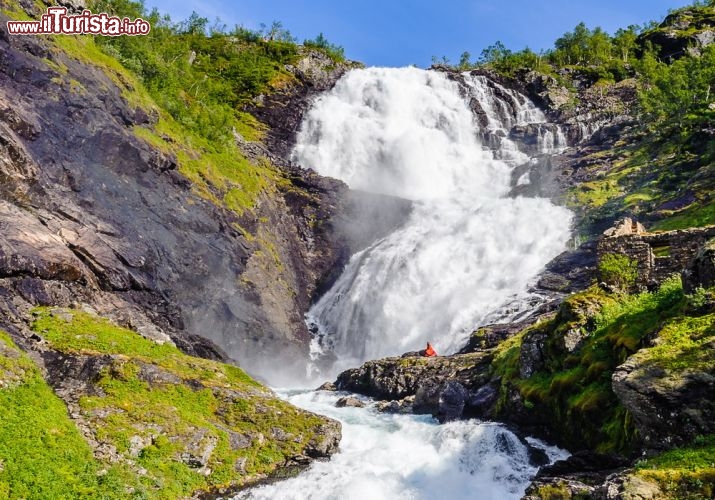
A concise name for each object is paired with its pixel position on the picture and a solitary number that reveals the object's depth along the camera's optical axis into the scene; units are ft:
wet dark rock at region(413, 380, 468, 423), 73.15
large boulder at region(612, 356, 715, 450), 31.83
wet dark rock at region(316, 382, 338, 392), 108.58
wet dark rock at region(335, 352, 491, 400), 85.56
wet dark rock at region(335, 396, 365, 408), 89.04
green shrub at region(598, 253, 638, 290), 69.37
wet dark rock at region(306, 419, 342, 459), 60.23
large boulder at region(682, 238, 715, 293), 40.98
